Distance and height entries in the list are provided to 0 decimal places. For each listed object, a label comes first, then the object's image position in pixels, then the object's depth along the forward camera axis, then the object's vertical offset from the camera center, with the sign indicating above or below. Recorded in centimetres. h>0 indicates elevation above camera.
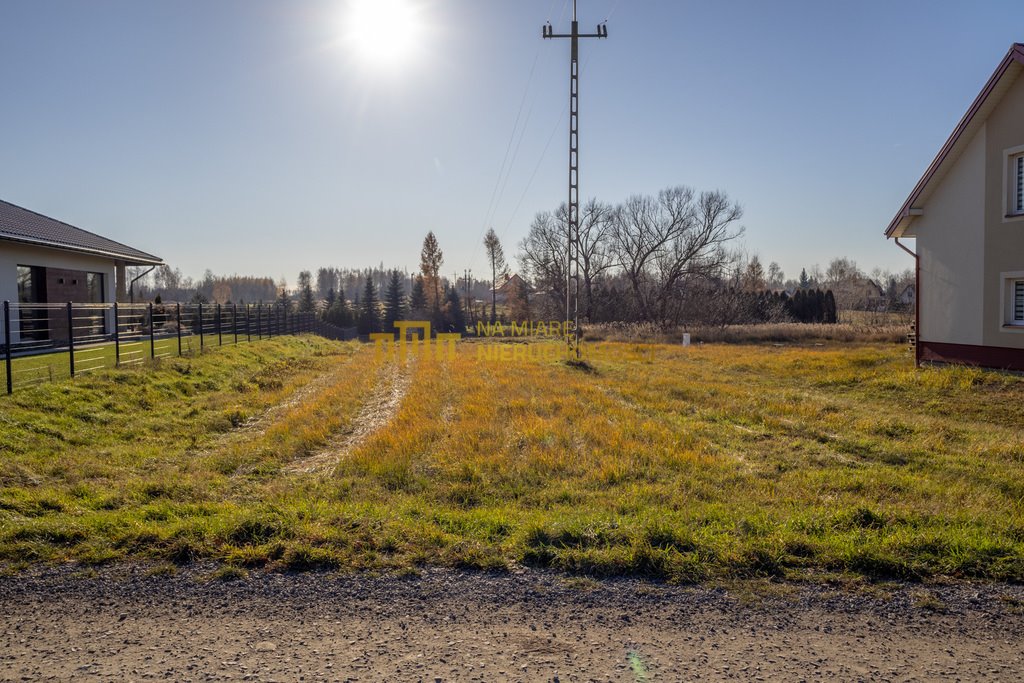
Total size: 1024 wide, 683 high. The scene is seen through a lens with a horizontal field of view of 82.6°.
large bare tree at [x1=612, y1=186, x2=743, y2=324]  5381 +612
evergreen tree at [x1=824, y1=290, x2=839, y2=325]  5905 +64
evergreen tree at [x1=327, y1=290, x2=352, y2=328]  6488 +89
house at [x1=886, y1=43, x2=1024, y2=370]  1488 +220
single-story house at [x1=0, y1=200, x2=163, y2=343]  1795 +224
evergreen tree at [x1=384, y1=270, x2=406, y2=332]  6881 +241
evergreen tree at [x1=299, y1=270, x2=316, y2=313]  6813 +316
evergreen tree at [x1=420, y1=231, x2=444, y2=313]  7231 +790
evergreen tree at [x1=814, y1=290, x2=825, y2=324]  6044 +78
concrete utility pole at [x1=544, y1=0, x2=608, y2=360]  1989 +723
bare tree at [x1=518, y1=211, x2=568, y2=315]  6016 +603
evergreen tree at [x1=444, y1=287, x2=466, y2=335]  6781 +87
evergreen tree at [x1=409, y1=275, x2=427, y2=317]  7231 +297
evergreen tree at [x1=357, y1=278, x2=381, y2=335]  6494 +108
